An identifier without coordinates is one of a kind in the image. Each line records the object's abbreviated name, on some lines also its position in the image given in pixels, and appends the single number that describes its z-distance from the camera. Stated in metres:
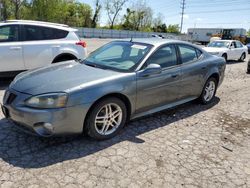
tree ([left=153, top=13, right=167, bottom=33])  64.05
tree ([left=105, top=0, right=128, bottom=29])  56.62
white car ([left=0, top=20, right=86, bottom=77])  4.99
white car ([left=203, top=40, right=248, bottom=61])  11.31
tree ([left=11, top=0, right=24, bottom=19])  39.89
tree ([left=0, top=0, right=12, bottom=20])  38.39
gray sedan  2.66
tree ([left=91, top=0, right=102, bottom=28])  53.47
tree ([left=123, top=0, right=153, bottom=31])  61.13
